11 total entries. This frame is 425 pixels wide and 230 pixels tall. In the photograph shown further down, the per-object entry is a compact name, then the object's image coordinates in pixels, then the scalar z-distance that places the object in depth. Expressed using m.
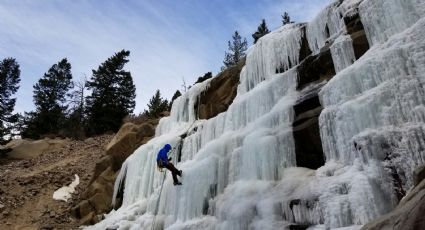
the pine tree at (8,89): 29.83
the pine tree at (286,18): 38.63
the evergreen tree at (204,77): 21.09
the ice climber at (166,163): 11.72
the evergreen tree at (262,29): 37.39
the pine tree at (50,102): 31.91
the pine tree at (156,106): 27.33
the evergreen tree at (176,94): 24.30
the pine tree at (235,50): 42.15
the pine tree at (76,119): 29.33
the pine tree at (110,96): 30.67
